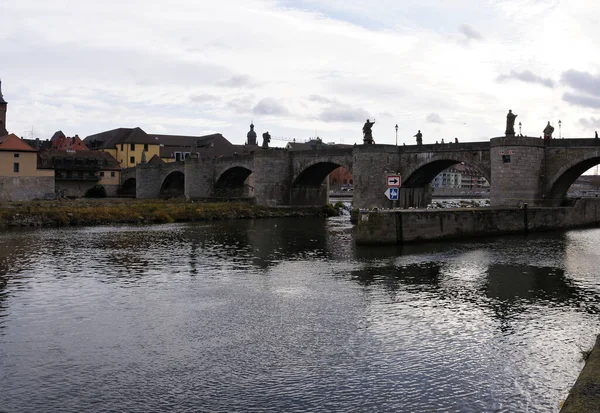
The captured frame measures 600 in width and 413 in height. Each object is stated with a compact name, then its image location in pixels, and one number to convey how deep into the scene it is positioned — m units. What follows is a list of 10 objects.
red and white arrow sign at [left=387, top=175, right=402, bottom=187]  33.66
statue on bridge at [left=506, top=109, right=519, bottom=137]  45.06
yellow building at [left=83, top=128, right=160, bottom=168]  115.75
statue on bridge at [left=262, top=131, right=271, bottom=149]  68.86
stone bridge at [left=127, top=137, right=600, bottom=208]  45.72
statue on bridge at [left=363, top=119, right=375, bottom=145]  56.25
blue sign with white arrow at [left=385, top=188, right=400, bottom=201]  32.88
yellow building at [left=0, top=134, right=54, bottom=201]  79.25
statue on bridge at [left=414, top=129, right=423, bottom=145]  57.33
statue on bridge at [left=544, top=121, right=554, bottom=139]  49.64
